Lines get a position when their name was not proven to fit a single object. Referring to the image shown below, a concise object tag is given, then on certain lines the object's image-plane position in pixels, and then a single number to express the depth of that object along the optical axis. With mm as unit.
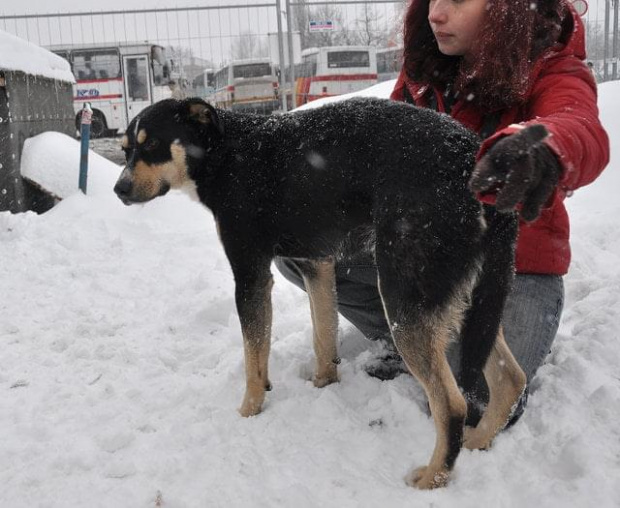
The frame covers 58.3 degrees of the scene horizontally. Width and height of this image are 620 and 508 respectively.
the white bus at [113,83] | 19564
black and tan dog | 2029
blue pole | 6840
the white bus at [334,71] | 15242
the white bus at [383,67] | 18994
